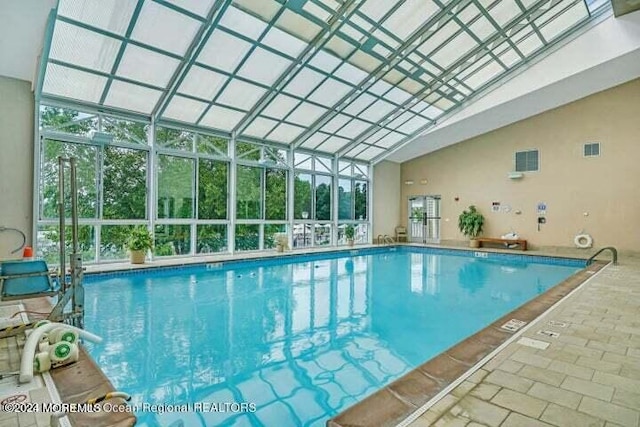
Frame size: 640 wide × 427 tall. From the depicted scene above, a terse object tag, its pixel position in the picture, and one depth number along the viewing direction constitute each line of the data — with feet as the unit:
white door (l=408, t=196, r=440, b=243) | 45.19
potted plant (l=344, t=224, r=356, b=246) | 41.45
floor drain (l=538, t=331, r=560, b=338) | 10.50
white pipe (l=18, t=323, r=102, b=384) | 7.59
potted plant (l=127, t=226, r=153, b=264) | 25.14
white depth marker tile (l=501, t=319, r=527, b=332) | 11.34
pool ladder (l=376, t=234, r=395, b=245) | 45.24
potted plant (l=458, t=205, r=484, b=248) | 40.04
